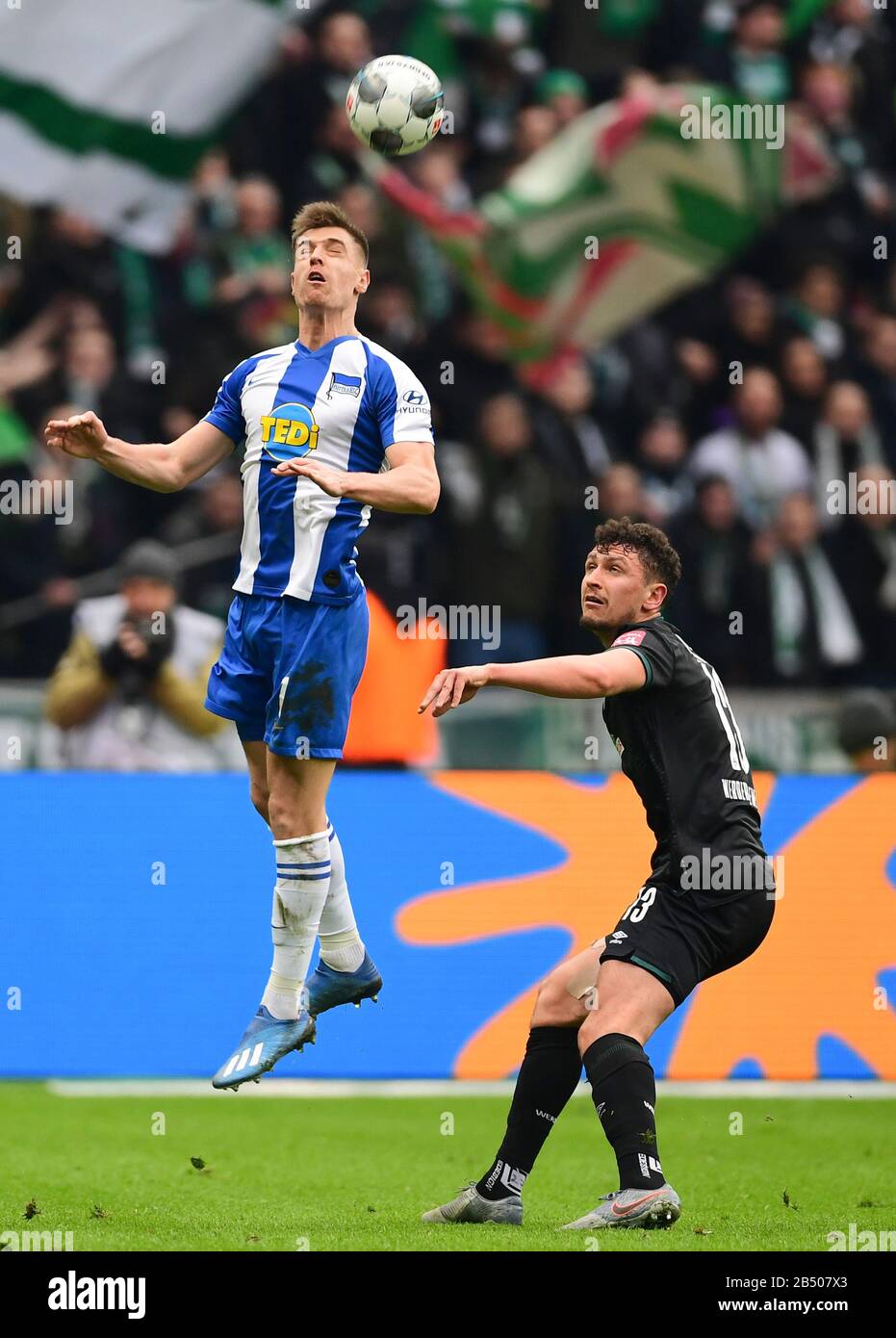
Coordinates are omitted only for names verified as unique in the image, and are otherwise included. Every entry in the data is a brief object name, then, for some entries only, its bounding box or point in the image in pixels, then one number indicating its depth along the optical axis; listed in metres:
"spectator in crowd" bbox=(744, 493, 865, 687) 11.50
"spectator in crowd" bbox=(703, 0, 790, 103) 12.90
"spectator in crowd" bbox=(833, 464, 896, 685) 11.81
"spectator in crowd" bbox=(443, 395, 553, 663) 11.27
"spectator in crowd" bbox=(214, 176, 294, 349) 11.61
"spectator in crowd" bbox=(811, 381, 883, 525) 11.98
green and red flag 12.45
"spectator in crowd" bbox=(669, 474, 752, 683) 11.52
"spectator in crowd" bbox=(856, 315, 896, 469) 12.39
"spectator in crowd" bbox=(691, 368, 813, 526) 11.84
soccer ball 6.53
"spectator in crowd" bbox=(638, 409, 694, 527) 11.73
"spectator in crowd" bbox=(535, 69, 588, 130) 12.66
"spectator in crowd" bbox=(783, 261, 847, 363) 12.72
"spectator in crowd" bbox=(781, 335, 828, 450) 12.06
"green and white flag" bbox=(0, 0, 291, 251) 12.43
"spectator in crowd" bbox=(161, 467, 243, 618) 11.34
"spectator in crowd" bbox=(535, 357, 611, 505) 11.77
